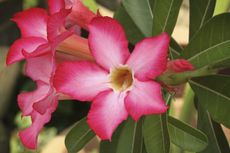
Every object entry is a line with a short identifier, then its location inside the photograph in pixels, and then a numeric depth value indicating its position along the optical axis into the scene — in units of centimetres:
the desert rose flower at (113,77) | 42
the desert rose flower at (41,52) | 43
